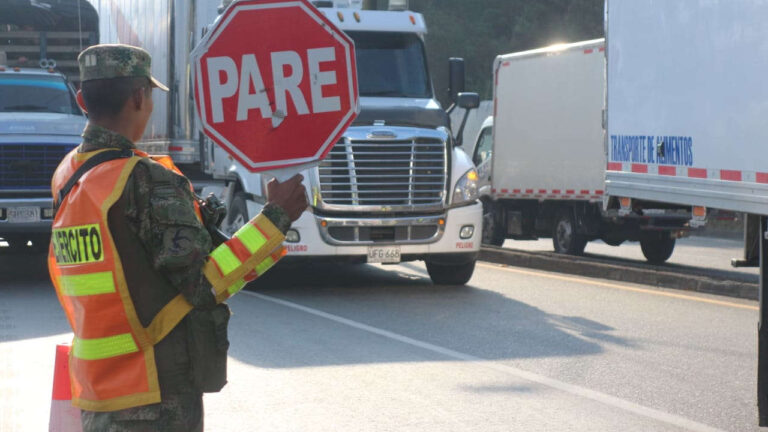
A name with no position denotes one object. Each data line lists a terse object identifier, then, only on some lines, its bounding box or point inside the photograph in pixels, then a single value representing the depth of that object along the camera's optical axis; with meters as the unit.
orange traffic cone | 3.75
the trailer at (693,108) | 7.29
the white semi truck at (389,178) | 12.80
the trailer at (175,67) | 15.27
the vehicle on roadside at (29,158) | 12.84
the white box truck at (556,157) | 18.52
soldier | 3.19
